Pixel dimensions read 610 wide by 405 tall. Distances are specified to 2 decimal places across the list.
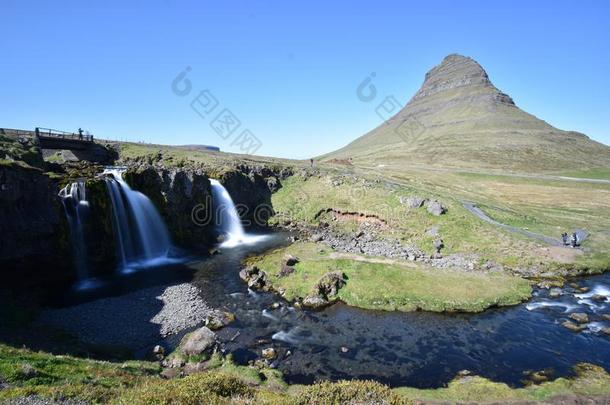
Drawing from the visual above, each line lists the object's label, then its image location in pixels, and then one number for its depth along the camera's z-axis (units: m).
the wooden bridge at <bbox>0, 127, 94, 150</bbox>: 56.56
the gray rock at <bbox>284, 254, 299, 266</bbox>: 41.66
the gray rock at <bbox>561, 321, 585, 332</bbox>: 29.62
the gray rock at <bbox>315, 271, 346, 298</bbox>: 35.94
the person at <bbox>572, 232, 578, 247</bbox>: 49.44
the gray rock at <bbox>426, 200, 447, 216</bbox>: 58.31
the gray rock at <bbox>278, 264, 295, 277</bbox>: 39.96
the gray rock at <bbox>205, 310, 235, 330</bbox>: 29.55
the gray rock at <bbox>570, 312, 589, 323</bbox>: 31.14
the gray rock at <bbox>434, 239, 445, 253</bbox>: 49.50
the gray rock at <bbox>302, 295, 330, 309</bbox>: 34.12
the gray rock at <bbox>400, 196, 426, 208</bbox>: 61.50
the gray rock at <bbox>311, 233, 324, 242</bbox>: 55.85
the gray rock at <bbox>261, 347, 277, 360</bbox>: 25.47
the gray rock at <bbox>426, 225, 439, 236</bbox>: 53.60
